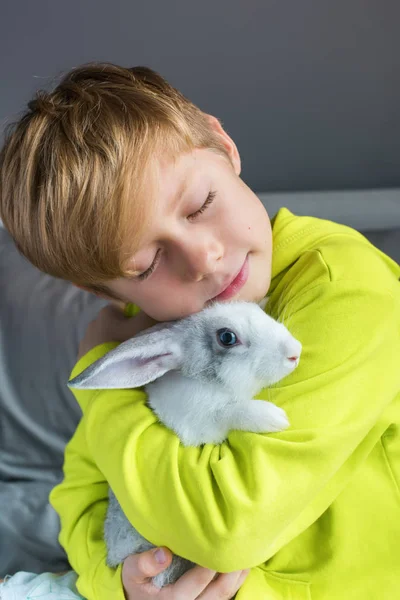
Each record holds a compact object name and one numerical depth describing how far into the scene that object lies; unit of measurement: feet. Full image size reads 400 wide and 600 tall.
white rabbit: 2.76
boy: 2.63
